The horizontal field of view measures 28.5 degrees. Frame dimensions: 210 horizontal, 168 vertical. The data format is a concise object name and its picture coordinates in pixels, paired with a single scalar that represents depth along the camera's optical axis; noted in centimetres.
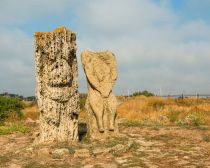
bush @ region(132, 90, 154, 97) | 4053
